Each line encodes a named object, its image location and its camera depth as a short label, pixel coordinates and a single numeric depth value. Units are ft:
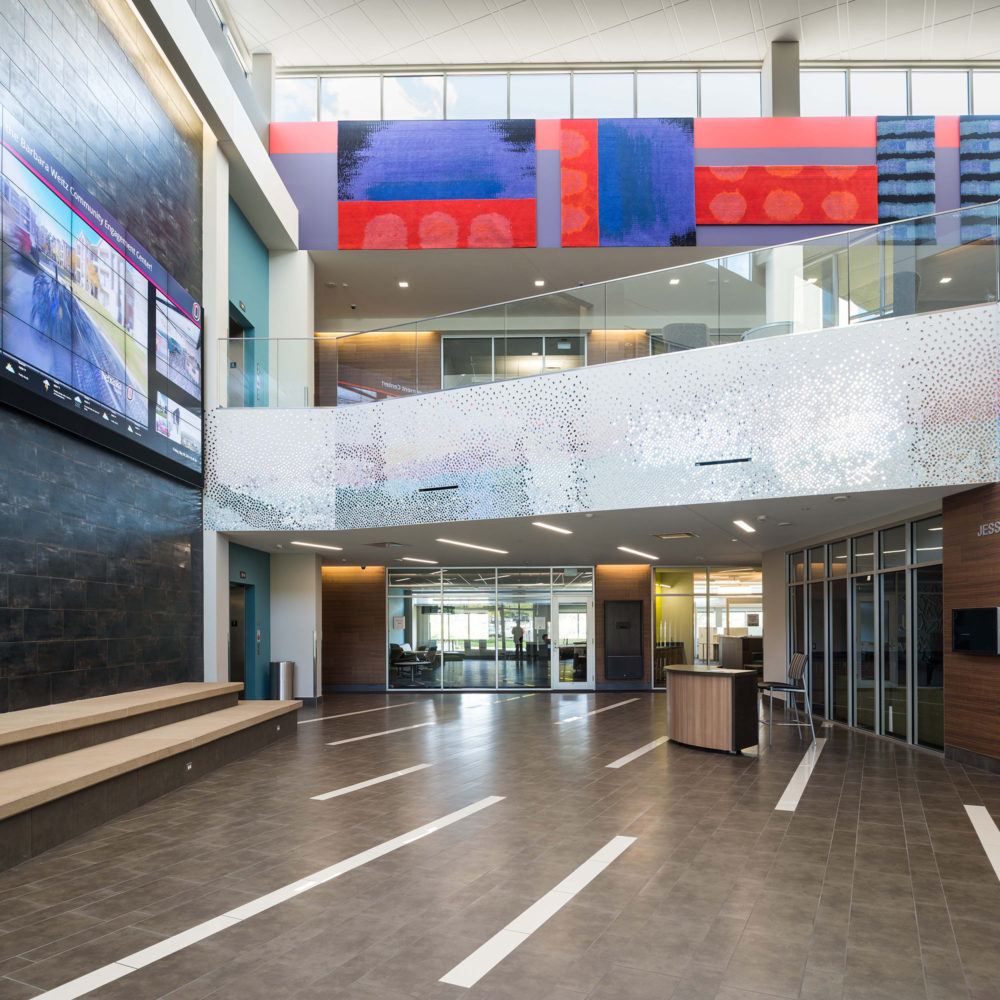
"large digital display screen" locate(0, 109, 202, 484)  23.58
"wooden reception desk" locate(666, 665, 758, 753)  31.76
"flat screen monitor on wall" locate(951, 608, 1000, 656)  26.81
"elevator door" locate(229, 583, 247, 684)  46.14
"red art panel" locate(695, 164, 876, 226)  49.29
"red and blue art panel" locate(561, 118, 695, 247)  49.83
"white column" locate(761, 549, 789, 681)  51.24
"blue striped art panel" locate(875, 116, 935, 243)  49.06
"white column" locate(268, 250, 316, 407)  49.67
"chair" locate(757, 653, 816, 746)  33.81
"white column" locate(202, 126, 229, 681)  38.93
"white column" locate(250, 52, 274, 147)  52.88
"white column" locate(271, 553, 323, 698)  50.57
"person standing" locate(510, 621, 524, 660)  62.28
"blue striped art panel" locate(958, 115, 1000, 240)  48.75
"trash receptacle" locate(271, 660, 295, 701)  49.19
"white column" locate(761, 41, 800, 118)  51.01
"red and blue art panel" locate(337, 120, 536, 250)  49.52
